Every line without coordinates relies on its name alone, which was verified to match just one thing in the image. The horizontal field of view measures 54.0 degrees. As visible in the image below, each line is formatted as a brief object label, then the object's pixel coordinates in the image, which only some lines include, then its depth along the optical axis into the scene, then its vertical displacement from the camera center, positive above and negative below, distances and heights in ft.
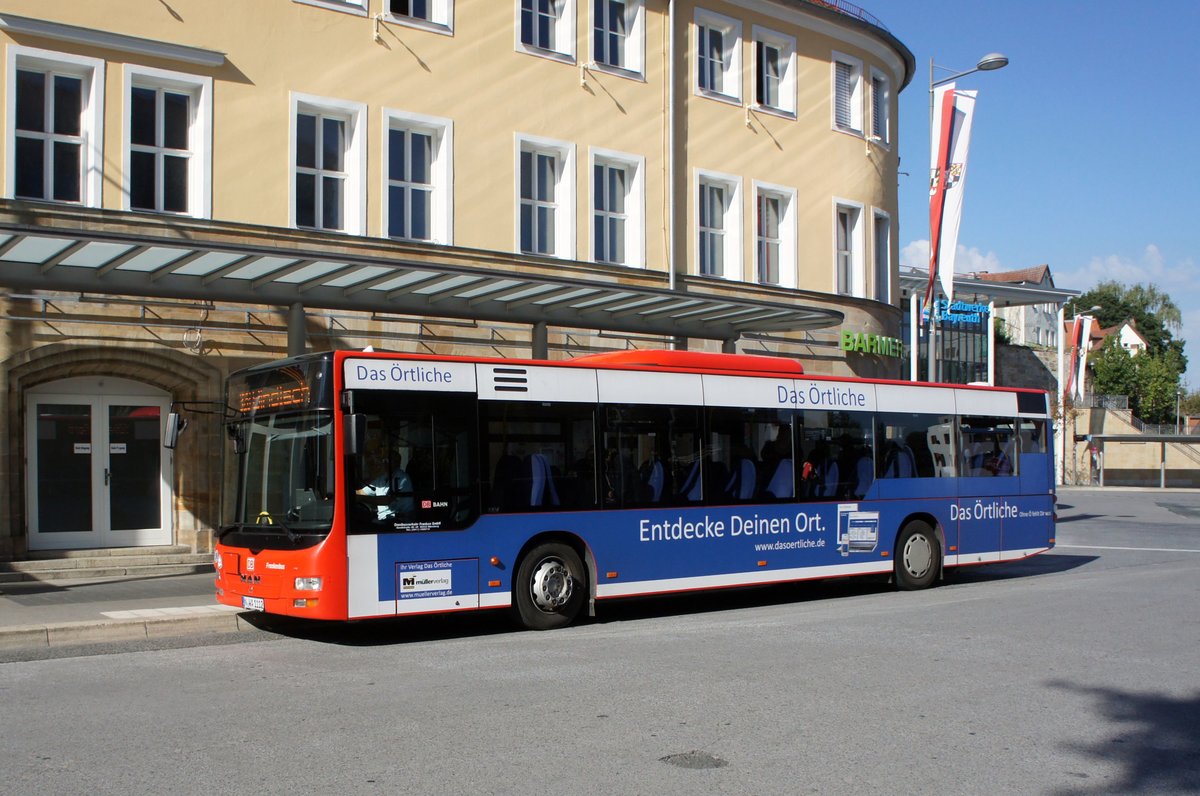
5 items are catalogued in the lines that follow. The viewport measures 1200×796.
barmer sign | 91.25 +7.49
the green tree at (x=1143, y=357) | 282.77 +21.81
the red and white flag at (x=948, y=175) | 80.64 +18.20
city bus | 36.27 -1.52
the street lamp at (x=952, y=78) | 79.97 +25.18
